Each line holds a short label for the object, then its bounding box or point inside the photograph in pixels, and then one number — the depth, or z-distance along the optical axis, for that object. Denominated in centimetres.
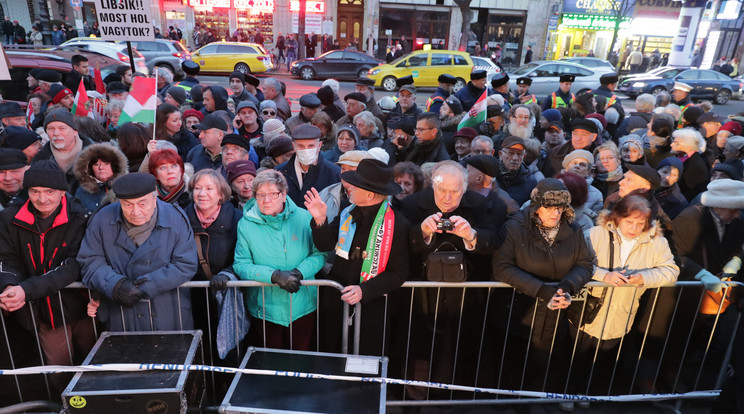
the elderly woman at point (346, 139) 589
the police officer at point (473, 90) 943
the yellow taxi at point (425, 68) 2117
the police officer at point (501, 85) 990
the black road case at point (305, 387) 279
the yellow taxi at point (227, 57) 2320
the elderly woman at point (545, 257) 352
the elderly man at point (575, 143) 599
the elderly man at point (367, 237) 350
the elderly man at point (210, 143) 536
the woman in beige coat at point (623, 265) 364
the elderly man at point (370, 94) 860
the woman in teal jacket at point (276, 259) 359
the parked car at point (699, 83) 2189
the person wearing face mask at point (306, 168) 481
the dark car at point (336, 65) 2336
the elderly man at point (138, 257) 331
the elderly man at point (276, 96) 880
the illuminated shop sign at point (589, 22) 3262
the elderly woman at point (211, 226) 373
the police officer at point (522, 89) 1062
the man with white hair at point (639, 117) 787
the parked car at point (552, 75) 1955
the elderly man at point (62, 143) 487
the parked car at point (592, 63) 2224
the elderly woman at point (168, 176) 423
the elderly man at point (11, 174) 404
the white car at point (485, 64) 2094
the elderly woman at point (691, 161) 587
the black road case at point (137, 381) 280
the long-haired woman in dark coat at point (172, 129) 621
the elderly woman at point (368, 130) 676
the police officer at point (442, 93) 913
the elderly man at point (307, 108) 786
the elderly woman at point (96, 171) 424
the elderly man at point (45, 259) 332
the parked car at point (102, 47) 1877
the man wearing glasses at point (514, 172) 501
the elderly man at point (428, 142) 567
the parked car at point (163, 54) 2150
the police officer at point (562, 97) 975
